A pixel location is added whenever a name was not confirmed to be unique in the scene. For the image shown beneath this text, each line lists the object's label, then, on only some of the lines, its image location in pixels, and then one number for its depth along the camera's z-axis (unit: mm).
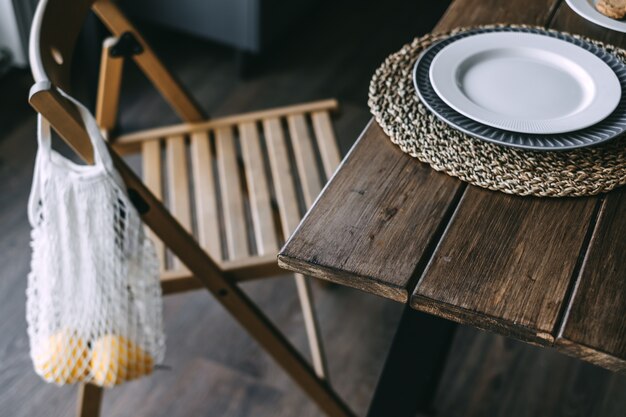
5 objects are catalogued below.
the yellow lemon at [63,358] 995
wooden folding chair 949
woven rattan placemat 765
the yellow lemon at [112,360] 999
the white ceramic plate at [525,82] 808
